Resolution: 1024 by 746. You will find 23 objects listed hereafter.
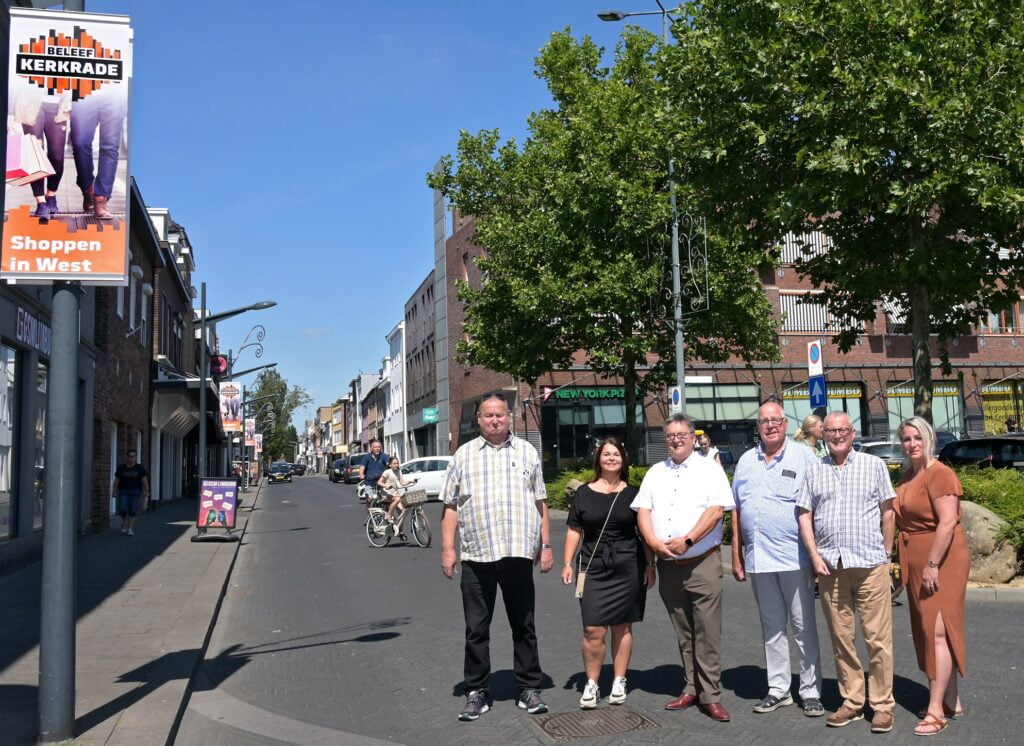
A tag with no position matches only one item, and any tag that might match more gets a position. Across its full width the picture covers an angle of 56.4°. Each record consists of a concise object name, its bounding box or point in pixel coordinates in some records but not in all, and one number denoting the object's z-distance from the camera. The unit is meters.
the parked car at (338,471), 63.70
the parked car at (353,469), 55.20
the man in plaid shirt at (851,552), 5.36
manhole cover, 5.29
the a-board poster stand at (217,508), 17.81
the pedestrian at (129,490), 18.39
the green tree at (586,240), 23.12
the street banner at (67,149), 5.11
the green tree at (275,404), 91.44
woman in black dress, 5.66
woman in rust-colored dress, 5.30
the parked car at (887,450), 23.30
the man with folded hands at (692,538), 5.56
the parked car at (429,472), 32.34
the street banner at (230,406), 40.16
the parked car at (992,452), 20.80
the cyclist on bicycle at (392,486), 16.86
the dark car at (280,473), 78.75
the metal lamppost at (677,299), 18.92
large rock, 10.15
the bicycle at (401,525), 16.72
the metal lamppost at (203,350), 24.14
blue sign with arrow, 12.97
